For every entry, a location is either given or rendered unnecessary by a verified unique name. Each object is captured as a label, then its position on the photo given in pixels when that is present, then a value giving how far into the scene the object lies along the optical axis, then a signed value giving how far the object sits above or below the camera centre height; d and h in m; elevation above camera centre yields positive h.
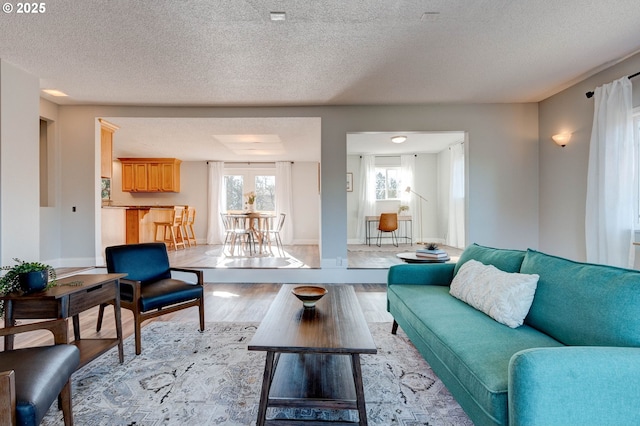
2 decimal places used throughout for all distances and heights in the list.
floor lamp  8.30 +0.30
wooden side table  1.73 -0.55
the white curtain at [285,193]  8.33 +0.54
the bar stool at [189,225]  7.62 -0.31
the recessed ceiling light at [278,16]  2.38 +1.59
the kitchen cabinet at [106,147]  4.88 +1.13
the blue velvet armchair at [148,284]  2.30 -0.62
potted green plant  1.77 -0.39
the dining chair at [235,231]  6.26 -0.38
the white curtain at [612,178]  3.06 +0.35
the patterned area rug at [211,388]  1.57 -1.07
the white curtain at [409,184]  8.20 +0.78
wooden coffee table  1.41 -0.65
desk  8.18 -0.50
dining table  6.09 -0.31
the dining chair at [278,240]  6.54 -0.62
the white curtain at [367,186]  8.21 +0.70
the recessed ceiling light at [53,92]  3.96 +1.64
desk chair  7.49 -0.26
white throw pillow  1.64 -0.49
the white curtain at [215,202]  8.32 +0.30
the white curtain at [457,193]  6.97 +0.44
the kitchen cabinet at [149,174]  7.90 +1.04
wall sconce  3.90 +0.95
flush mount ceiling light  5.63 +1.40
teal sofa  1.00 -0.61
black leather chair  0.98 -0.63
